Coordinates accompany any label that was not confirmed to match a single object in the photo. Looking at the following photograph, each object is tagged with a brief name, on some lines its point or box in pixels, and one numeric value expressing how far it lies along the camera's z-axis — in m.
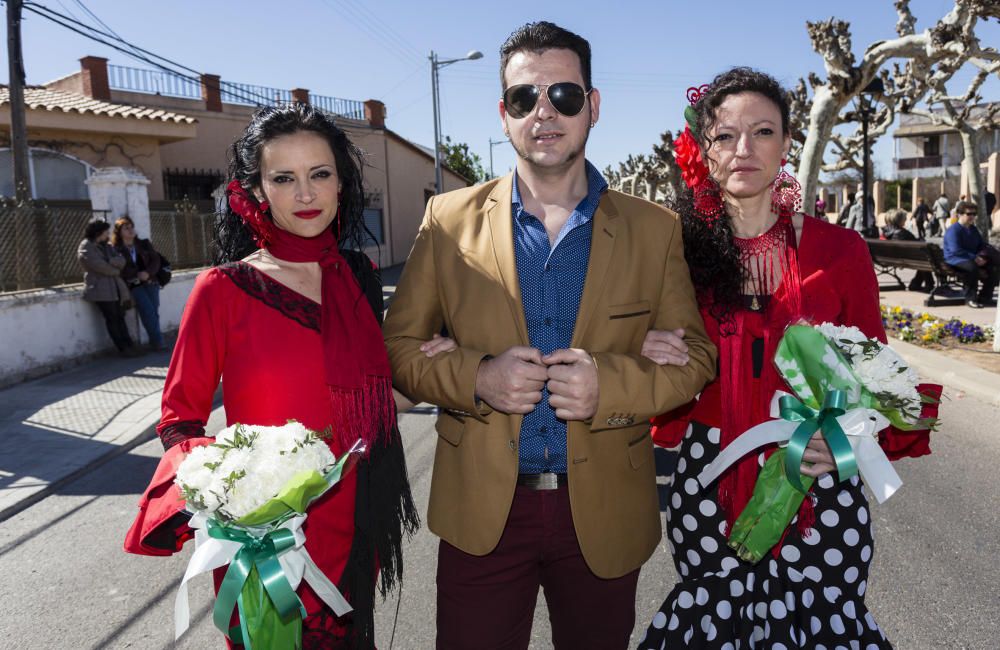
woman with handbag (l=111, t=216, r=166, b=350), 10.88
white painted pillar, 11.79
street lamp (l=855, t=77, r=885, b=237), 17.27
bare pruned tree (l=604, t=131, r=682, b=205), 24.14
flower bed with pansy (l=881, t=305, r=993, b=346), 8.99
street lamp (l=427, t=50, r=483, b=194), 28.27
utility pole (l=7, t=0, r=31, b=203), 11.88
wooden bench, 12.59
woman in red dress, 1.98
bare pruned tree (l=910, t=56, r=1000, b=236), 21.30
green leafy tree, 54.72
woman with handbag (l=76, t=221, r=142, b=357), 10.23
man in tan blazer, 2.10
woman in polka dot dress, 2.18
